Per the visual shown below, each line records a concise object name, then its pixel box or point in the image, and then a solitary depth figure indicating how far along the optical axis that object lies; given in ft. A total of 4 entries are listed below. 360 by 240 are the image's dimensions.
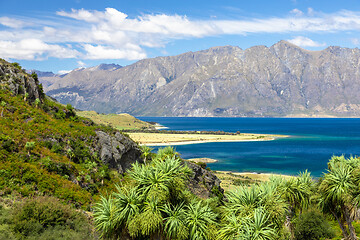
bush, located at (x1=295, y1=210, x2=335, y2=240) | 128.88
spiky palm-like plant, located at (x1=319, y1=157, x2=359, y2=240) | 101.60
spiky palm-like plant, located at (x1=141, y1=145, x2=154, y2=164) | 176.71
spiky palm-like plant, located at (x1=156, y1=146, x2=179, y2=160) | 112.27
